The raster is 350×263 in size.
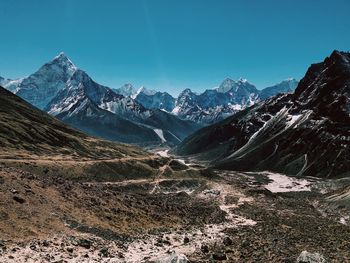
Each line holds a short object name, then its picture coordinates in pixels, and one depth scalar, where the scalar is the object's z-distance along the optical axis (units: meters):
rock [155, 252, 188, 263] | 44.09
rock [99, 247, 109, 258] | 50.04
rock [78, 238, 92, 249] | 52.22
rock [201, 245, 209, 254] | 55.62
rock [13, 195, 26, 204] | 60.56
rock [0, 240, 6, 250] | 45.77
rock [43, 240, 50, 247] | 49.41
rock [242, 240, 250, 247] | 60.39
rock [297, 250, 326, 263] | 45.36
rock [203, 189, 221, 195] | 160.25
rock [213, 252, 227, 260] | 51.03
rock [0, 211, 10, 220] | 54.09
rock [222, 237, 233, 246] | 62.06
